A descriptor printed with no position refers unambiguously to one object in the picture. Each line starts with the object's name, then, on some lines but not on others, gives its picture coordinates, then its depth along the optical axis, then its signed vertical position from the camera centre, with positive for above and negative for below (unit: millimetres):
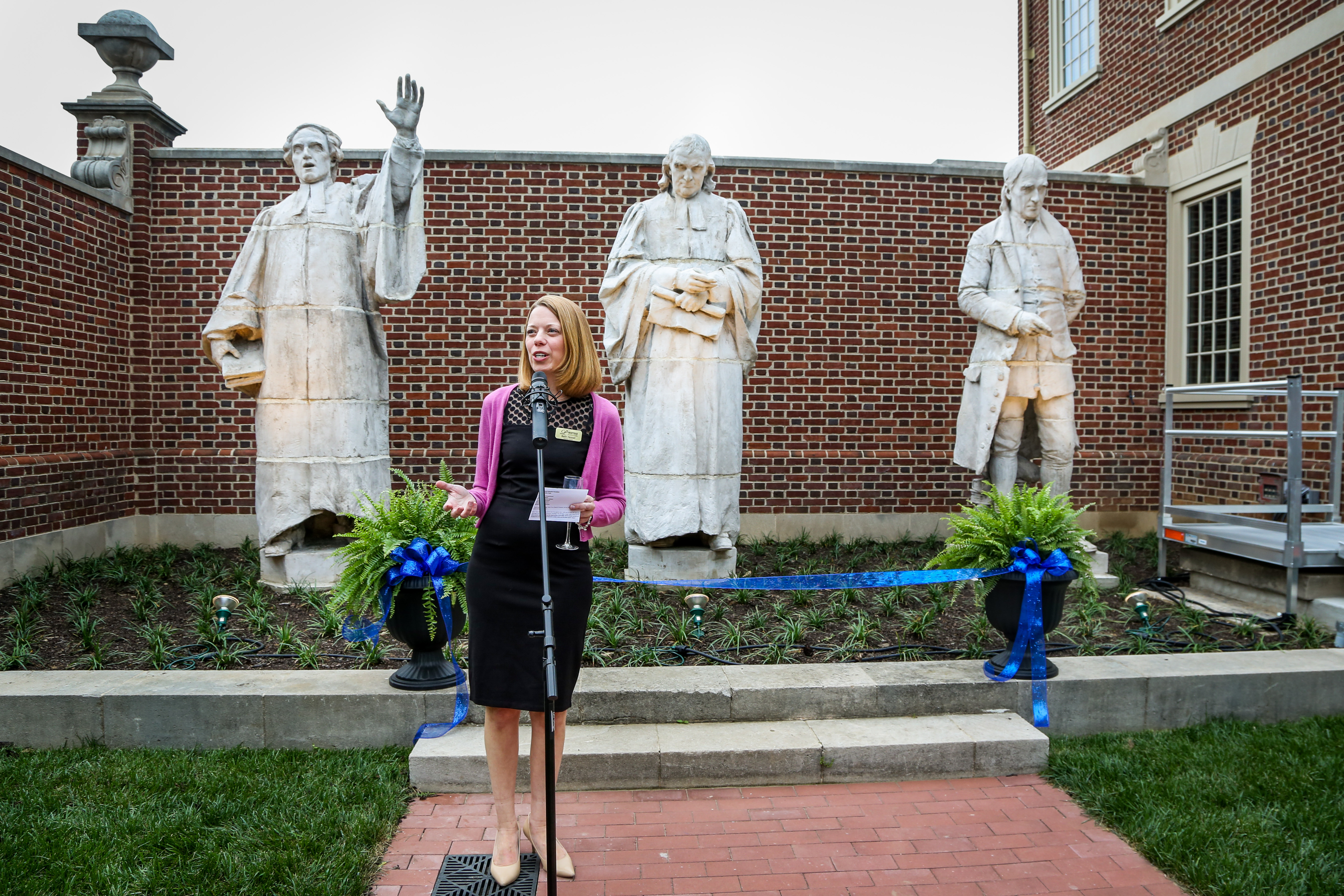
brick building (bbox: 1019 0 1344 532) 7660 +2463
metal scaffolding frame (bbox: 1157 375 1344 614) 5602 -636
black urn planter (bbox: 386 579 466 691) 4047 -962
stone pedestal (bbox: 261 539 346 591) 6238 -986
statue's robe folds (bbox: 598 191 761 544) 6043 +466
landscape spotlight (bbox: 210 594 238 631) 4996 -1052
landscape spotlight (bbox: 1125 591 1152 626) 5414 -1068
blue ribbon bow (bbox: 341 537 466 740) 4008 -634
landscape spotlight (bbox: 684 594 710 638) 5145 -1050
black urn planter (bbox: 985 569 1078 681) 4328 -856
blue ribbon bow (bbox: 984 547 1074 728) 4219 -894
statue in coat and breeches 6473 +758
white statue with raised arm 6098 +788
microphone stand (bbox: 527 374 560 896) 2283 -579
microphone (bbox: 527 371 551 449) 2416 +77
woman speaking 2838 -390
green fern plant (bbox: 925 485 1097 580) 4352 -490
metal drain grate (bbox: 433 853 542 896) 2797 -1466
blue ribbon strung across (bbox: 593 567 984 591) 4473 -804
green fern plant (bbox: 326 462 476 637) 4059 -514
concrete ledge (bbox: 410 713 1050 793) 3672 -1378
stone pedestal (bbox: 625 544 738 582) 6164 -926
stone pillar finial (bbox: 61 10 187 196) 8070 +3006
